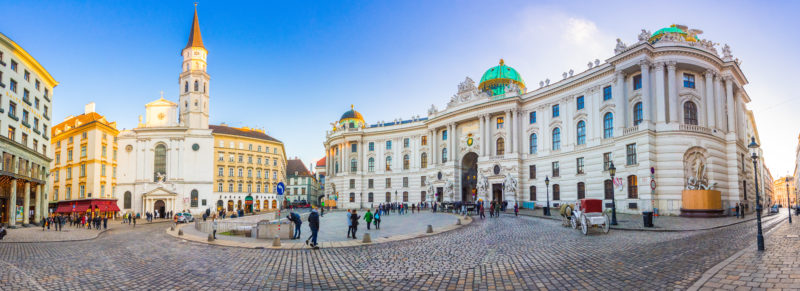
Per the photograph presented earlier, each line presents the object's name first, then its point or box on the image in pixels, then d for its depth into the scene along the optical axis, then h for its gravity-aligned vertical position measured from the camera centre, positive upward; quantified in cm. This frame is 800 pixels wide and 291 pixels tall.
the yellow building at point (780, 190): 14500 -581
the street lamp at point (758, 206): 1187 -100
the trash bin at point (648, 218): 2109 -222
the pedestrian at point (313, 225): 1554 -185
